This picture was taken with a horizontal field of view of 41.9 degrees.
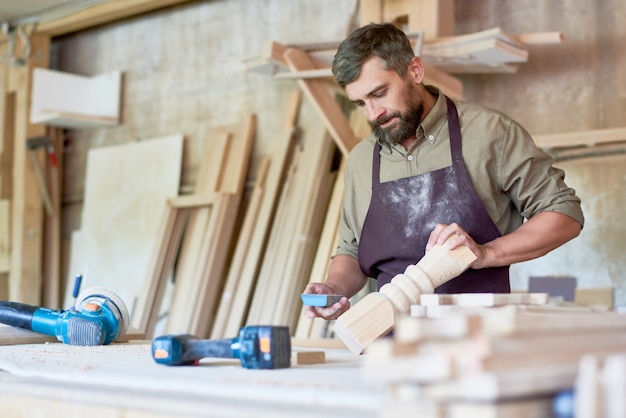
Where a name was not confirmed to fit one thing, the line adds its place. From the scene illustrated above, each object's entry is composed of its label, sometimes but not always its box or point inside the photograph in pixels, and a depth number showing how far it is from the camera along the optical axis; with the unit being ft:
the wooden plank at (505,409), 3.52
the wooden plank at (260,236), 18.40
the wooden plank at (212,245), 18.93
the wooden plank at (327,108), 15.69
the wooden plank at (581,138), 14.57
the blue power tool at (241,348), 5.90
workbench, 4.32
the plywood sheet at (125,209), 20.89
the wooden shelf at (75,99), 21.47
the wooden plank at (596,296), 14.75
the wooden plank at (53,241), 22.67
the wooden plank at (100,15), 21.31
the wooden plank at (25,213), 22.36
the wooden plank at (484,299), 6.30
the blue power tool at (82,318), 8.84
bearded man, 8.64
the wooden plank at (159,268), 19.61
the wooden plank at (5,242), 22.88
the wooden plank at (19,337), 9.11
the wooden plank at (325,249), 16.96
